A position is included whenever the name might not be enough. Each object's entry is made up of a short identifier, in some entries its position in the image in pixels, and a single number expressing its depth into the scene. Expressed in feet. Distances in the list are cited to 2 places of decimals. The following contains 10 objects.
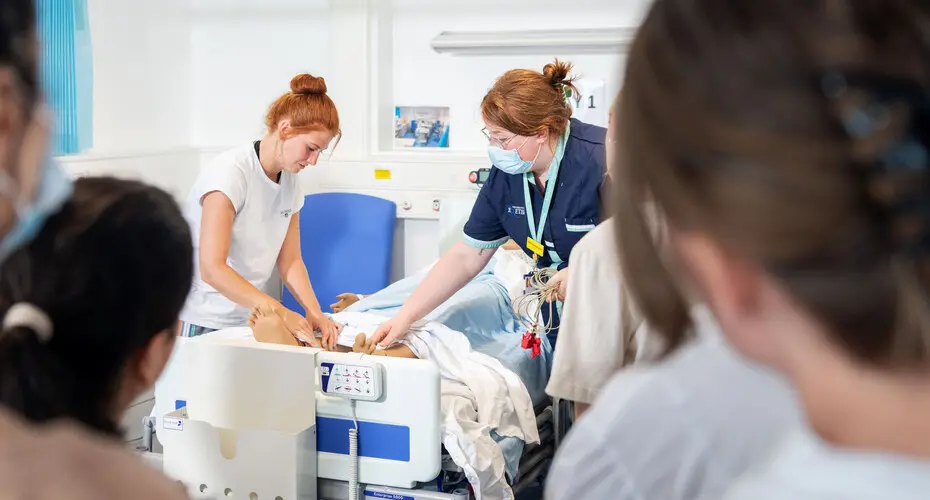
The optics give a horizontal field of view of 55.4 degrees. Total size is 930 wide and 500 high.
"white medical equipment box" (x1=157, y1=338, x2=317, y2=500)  6.91
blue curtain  12.77
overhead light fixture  14.56
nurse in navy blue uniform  9.04
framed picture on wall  16.15
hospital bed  7.13
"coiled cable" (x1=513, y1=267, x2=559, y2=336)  8.58
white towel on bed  7.61
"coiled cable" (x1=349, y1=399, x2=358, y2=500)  7.23
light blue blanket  10.09
